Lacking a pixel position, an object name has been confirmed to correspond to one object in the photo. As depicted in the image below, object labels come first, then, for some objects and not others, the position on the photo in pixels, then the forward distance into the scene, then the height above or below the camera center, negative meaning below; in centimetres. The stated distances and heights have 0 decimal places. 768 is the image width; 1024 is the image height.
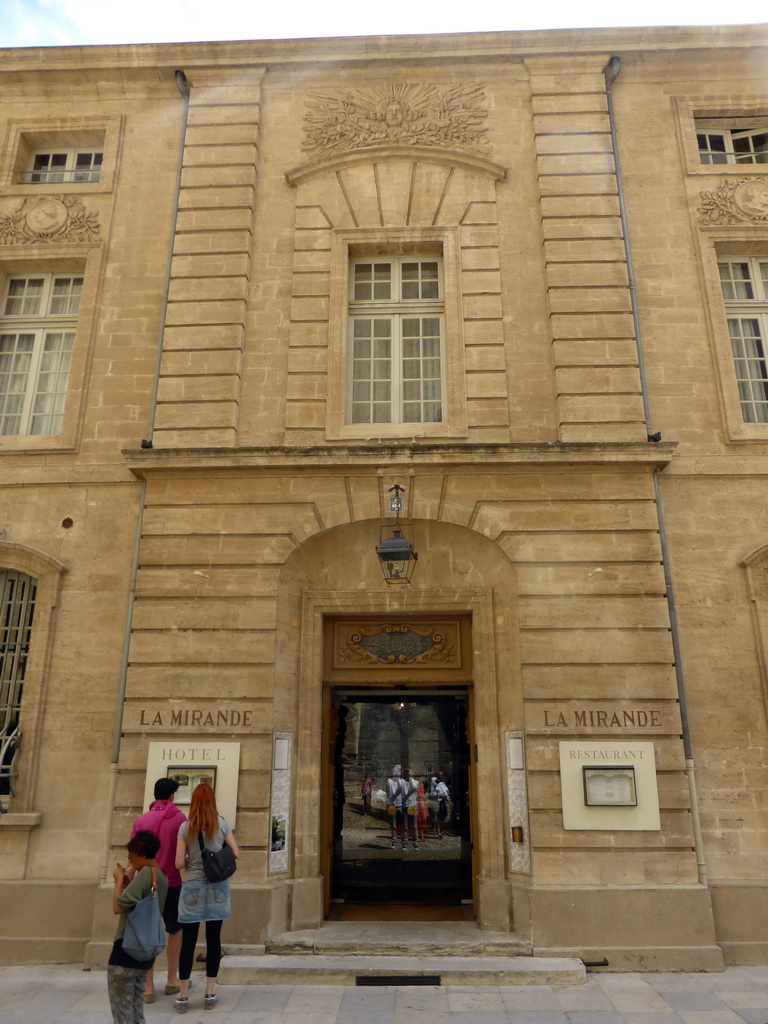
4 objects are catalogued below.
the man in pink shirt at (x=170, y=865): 644 -76
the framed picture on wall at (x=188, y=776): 784 -4
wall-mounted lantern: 826 +232
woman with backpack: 609 -94
